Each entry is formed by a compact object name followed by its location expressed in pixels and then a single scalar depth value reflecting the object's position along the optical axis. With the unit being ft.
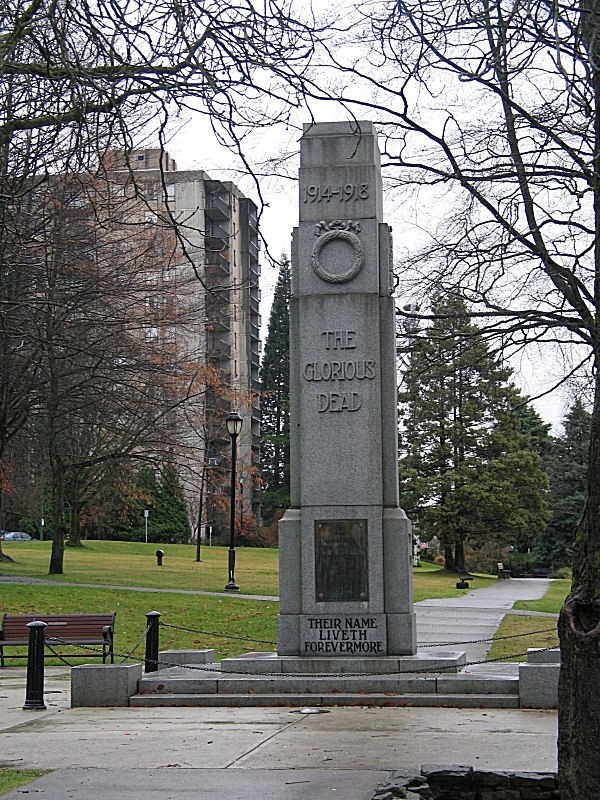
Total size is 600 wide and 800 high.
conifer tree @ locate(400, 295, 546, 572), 198.18
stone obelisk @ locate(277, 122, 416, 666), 48.03
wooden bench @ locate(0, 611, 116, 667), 59.62
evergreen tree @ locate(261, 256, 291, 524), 295.69
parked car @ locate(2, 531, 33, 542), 251.15
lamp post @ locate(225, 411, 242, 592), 113.00
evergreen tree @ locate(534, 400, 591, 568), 232.32
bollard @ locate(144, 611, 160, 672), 50.06
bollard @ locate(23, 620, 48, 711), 43.01
